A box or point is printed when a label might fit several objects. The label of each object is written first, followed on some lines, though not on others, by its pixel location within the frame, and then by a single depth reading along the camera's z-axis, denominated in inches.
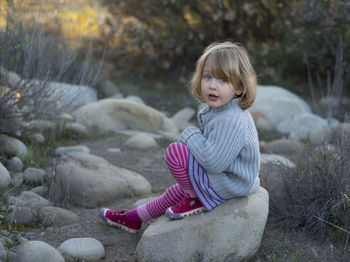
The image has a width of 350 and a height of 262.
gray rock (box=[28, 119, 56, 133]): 192.3
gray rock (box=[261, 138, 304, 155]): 205.6
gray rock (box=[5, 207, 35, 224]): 124.3
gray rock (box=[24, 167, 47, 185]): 153.4
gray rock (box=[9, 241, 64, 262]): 97.9
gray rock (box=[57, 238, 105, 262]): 108.3
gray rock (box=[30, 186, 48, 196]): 146.5
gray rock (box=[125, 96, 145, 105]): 306.6
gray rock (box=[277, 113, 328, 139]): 240.9
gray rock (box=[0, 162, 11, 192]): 132.8
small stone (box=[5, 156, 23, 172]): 162.6
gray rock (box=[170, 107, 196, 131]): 265.4
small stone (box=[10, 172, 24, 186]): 148.5
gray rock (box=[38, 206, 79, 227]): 126.5
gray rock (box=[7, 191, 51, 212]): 132.6
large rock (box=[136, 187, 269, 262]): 104.8
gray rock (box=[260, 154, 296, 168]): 175.6
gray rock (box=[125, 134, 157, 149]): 208.2
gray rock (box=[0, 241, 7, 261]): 99.7
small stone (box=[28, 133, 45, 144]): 193.0
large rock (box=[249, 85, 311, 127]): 278.1
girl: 105.9
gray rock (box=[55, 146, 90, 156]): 183.5
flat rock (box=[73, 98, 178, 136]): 235.9
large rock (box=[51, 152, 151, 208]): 143.1
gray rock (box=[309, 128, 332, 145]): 220.8
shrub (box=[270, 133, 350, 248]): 119.1
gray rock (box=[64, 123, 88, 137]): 216.4
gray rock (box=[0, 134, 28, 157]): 171.5
